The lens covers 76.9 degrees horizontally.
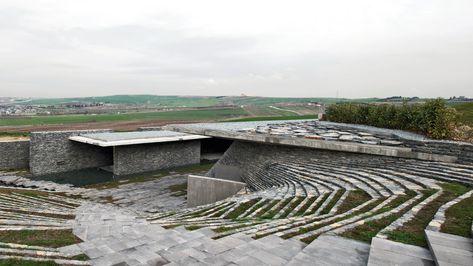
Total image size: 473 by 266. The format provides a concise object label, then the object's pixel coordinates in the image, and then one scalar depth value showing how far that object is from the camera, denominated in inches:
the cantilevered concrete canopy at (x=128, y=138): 847.7
